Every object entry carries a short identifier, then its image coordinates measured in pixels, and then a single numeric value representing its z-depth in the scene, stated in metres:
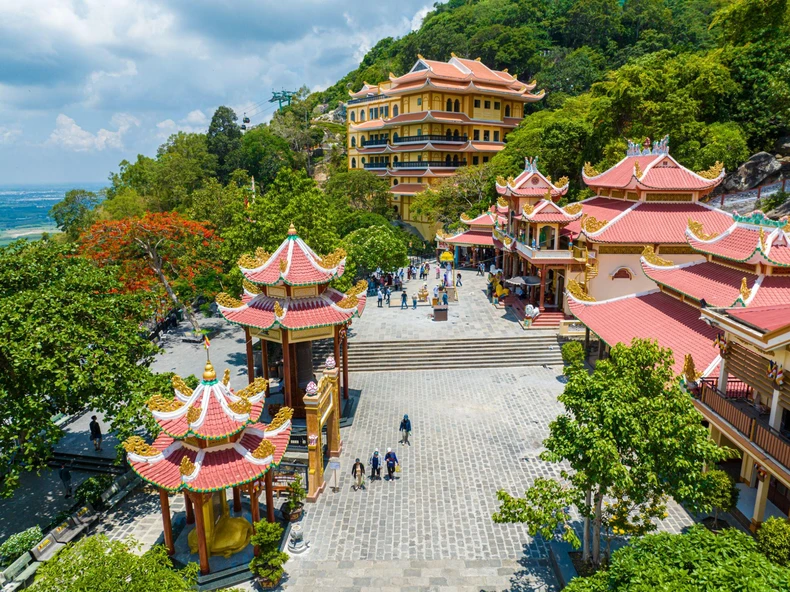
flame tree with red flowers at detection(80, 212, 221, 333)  25.20
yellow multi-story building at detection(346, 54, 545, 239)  49.94
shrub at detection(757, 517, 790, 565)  9.36
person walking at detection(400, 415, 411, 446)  16.67
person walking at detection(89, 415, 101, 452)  16.55
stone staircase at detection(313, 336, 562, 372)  23.58
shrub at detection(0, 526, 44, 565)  11.41
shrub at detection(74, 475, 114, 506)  13.33
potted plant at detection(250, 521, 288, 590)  10.88
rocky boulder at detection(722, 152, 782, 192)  33.81
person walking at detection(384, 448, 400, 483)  14.72
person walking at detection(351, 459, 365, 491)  14.41
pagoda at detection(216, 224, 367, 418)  16.05
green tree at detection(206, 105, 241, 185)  63.94
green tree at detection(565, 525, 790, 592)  6.53
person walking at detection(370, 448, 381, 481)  14.66
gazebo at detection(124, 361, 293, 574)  10.62
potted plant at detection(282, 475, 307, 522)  12.94
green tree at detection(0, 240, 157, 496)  12.22
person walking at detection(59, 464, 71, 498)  14.33
